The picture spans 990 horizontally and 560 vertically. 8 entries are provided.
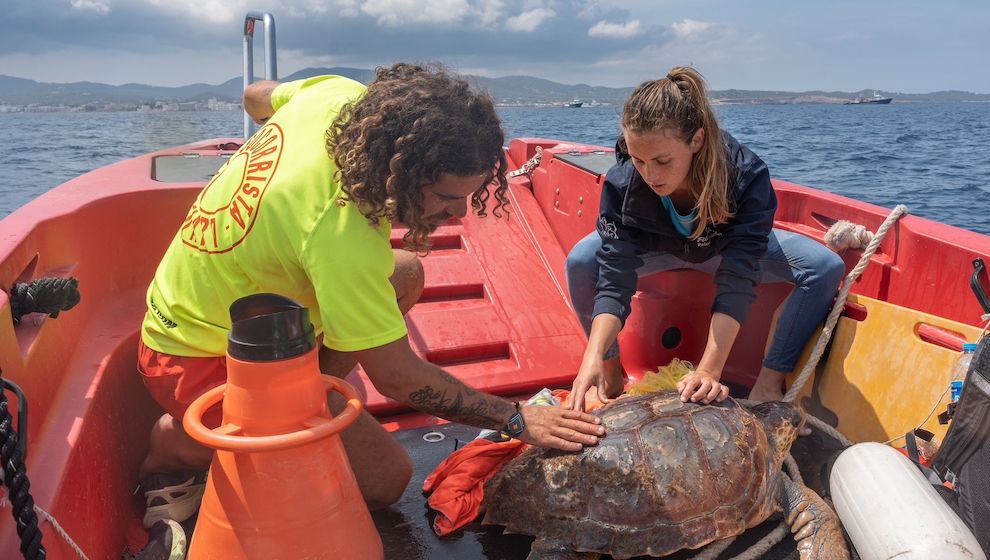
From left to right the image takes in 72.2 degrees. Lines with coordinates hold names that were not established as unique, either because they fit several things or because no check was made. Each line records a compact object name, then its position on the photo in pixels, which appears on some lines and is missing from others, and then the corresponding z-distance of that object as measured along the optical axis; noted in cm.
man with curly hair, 173
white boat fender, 176
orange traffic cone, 144
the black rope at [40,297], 183
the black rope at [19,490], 122
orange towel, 214
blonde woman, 229
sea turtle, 204
